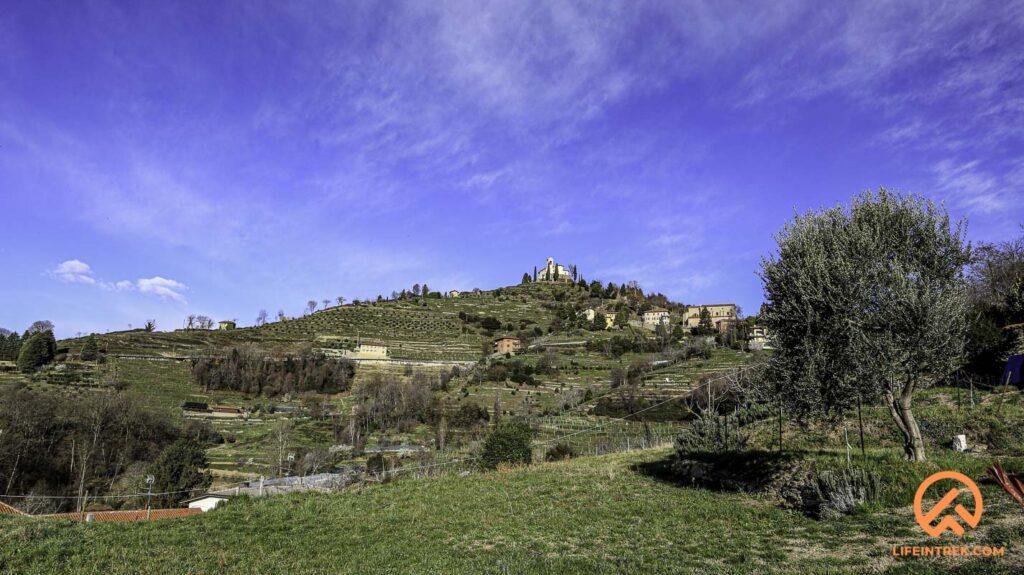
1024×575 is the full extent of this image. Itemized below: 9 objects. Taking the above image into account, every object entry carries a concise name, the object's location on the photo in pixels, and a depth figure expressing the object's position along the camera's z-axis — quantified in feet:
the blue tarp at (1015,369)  89.34
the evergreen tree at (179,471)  154.20
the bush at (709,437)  86.15
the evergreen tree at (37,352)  331.16
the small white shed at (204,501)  123.48
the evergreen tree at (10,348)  353.51
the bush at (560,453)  147.33
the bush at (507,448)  119.55
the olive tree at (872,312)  48.60
